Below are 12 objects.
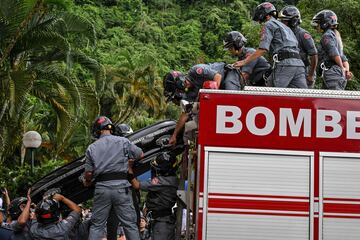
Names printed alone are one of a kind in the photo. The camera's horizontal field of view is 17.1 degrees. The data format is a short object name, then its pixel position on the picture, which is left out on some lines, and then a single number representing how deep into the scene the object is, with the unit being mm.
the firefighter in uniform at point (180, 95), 13909
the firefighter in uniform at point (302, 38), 14778
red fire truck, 11672
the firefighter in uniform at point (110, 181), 13737
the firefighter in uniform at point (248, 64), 14709
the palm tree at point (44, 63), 23791
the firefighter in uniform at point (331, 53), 14789
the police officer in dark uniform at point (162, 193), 14446
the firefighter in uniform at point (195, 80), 14217
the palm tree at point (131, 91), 54033
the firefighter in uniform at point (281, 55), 14034
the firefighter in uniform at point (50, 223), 13943
